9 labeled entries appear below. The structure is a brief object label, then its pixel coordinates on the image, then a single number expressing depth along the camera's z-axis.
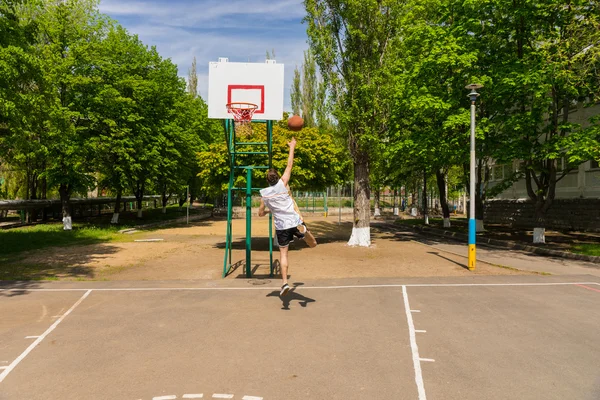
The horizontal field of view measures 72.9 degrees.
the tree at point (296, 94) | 55.69
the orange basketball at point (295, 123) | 9.06
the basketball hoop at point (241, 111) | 11.16
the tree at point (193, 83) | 62.81
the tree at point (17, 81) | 13.14
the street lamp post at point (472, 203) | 12.39
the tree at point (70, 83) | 24.70
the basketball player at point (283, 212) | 7.21
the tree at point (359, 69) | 17.95
